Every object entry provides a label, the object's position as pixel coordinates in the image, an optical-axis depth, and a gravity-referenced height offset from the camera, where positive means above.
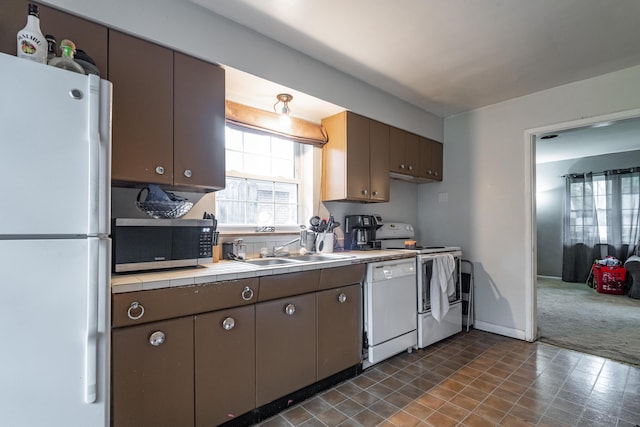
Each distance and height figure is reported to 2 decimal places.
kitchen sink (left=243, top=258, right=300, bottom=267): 2.35 -0.33
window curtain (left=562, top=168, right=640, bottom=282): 5.69 -0.06
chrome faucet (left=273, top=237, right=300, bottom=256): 2.64 -0.28
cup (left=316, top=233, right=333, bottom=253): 2.85 -0.25
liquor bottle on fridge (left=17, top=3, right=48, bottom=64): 1.17 +0.67
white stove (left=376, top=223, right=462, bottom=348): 2.91 -0.78
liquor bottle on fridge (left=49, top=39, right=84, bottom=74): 1.24 +0.62
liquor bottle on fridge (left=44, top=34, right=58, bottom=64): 1.32 +0.75
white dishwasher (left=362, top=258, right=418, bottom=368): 2.48 -0.77
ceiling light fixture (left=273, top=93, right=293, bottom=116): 2.49 +0.95
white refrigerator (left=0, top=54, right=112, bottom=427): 1.03 -0.10
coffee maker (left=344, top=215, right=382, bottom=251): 3.16 -0.15
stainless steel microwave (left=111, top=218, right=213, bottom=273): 1.57 -0.14
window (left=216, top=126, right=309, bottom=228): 2.55 +0.31
